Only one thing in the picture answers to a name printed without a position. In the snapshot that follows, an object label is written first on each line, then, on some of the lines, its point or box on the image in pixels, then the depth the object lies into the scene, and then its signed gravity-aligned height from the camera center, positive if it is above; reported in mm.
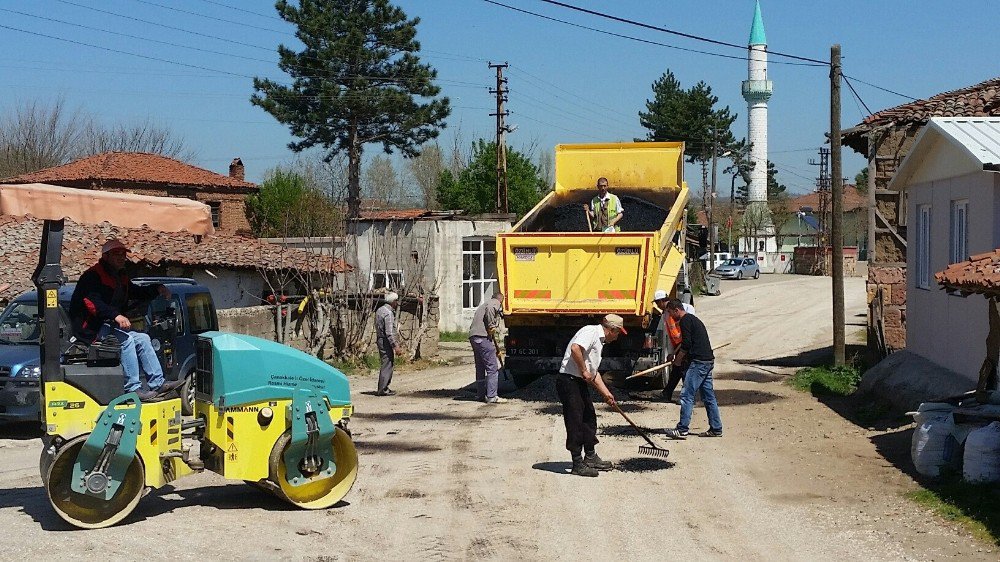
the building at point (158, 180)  41312 +2992
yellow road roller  8062 -1266
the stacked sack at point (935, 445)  9977 -1824
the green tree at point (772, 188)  107488 +6500
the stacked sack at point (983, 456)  9250 -1788
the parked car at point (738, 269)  64625 -1161
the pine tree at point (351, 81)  42781 +6925
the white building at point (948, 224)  12461 +298
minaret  100000 +13183
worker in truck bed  16750 +629
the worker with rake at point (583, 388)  10578 -1351
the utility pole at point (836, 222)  20078 +502
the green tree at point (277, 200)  41688 +2156
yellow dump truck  15102 -499
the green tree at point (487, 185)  45188 +2839
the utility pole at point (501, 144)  32344 +3257
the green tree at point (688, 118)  70938 +8680
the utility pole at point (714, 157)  58912 +5406
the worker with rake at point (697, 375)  12648 -1467
